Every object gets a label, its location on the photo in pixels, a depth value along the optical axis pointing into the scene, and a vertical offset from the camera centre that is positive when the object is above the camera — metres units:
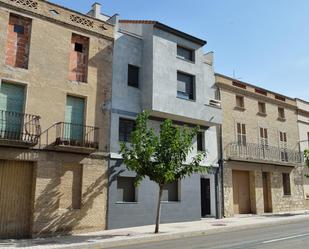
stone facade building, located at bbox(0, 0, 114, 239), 11.31 +2.53
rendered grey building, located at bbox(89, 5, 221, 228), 13.82 +4.13
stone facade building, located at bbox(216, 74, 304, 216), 18.42 +2.01
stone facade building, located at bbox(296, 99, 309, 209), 22.60 +4.41
